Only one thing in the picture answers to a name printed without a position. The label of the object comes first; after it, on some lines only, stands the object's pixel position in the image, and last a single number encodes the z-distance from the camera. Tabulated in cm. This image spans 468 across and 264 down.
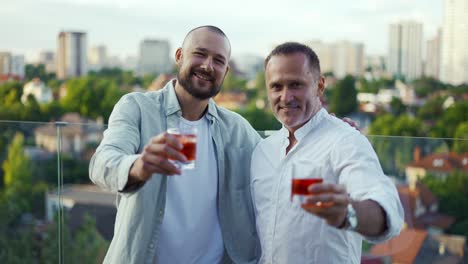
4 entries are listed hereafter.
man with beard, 191
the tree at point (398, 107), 6150
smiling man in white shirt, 163
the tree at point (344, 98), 5994
